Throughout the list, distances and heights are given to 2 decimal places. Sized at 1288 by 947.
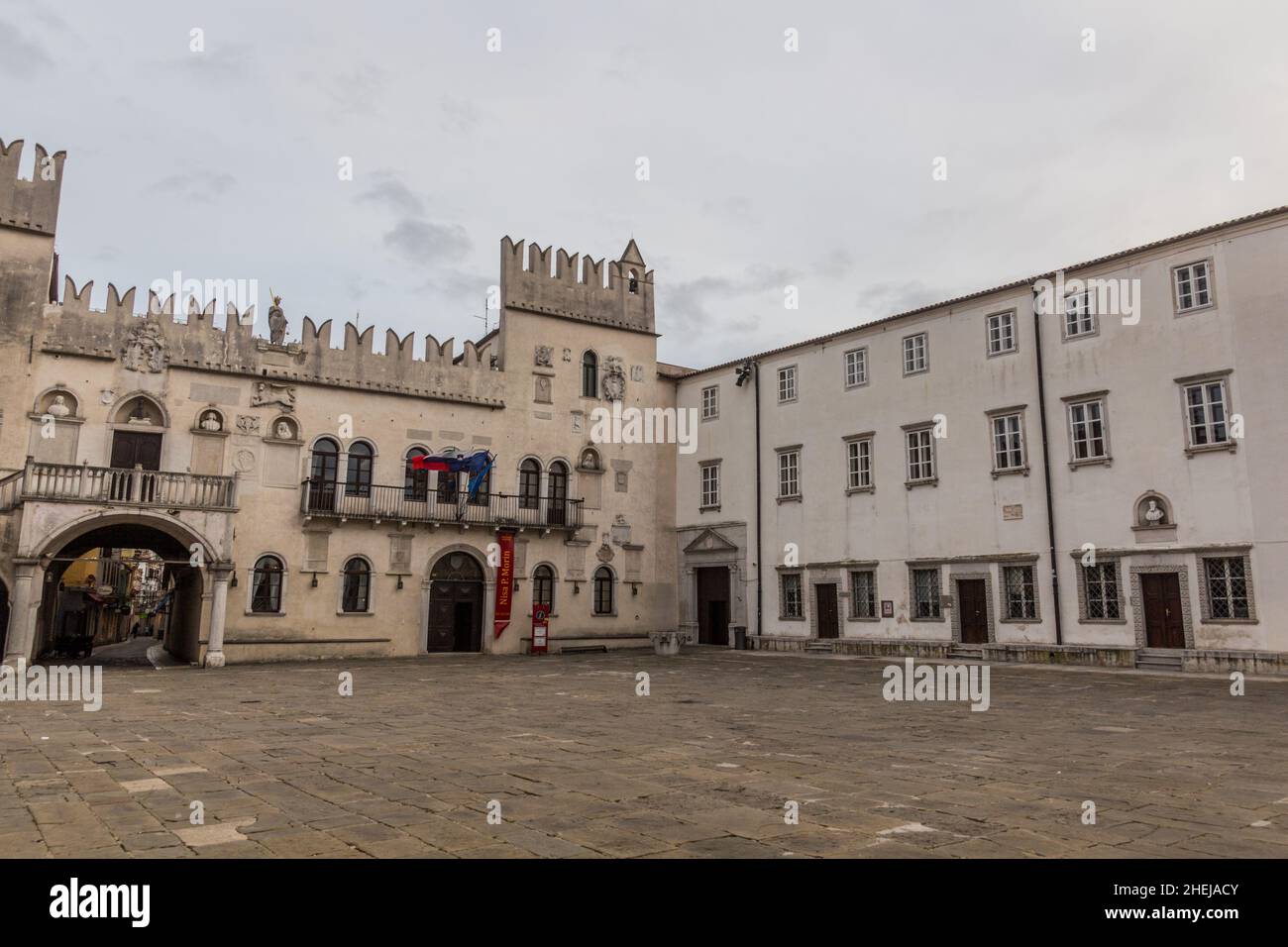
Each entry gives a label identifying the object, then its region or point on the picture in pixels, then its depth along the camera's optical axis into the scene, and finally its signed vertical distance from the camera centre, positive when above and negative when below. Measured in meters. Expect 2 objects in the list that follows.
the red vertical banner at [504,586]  29.39 +0.75
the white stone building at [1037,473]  20.67 +3.76
